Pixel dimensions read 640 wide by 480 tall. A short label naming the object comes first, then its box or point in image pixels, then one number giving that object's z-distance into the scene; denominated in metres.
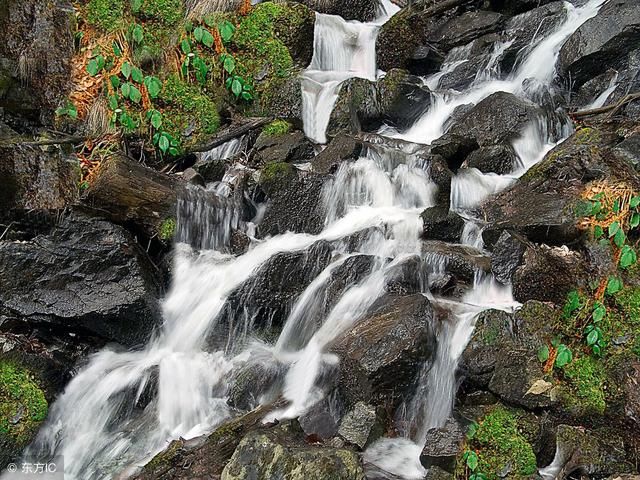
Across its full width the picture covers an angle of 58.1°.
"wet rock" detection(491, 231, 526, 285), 5.37
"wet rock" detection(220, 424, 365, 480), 3.28
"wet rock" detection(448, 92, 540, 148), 7.39
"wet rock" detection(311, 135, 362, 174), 6.95
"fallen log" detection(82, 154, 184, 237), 5.78
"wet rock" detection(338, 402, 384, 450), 4.07
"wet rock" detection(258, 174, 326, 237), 6.48
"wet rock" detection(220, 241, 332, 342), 5.55
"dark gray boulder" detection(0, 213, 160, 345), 5.29
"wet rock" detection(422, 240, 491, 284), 5.58
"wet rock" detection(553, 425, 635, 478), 3.89
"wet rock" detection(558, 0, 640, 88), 7.74
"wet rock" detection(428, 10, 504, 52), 9.94
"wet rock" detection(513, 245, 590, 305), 4.96
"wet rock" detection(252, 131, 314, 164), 7.39
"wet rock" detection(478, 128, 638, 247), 5.43
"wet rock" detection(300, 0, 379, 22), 10.58
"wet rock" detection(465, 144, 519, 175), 7.07
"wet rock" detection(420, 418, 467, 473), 3.86
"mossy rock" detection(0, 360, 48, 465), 4.59
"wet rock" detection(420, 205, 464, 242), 6.16
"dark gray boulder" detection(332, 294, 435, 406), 4.35
